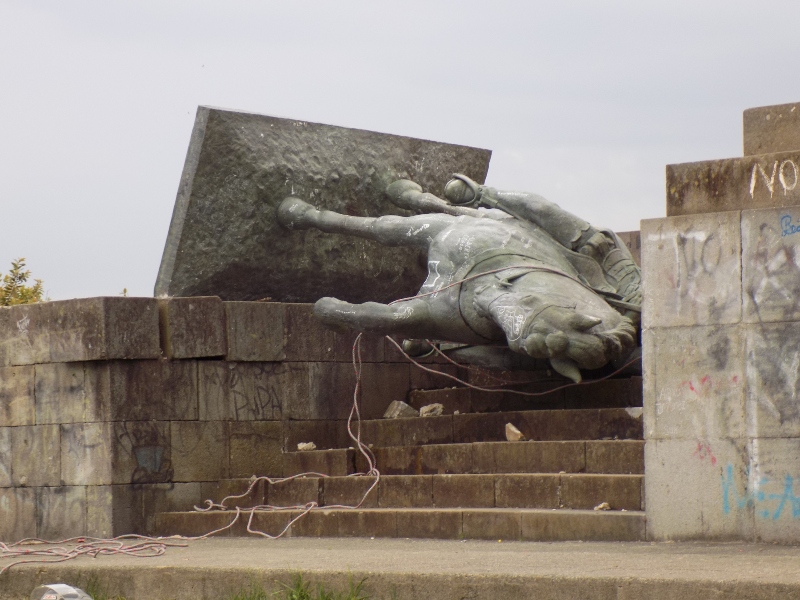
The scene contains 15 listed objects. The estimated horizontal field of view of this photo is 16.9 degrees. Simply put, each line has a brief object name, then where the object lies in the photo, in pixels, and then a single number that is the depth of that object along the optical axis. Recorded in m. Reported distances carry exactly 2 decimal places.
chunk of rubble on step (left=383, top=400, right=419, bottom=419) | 19.49
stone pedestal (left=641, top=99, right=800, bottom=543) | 12.10
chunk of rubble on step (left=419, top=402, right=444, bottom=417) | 19.10
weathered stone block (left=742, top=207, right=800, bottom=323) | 12.08
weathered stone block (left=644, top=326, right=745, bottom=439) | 12.39
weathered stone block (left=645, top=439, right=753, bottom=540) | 12.26
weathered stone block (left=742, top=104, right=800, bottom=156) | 12.65
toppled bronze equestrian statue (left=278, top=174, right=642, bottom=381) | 16.40
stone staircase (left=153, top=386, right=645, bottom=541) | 13.88
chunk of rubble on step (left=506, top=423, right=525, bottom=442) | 16.53
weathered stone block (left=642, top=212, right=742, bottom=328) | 12.47
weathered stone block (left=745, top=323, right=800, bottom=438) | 12.05
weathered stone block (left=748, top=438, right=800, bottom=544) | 11.96
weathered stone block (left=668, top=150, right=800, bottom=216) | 12.26
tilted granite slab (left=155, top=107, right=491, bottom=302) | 20.60
